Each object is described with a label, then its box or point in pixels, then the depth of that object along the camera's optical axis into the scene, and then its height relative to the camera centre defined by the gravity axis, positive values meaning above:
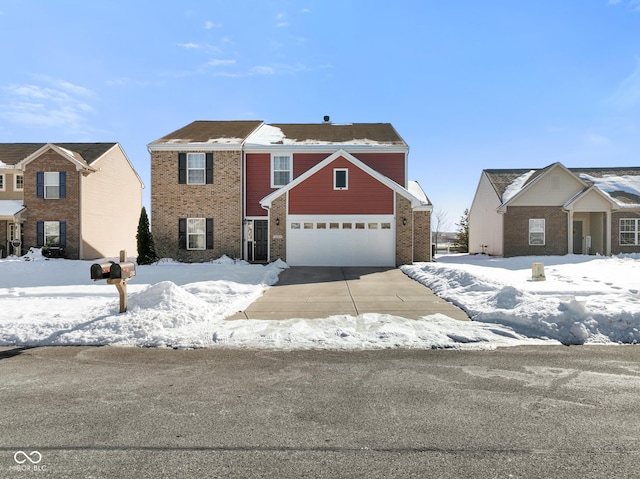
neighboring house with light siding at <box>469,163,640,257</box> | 24.70 +0.94
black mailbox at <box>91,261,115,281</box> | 7.58 -0.77
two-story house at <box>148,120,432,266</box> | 19.92 +1.57
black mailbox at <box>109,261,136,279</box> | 7.93 -0.81
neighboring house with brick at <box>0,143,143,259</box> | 24.64 +1.88
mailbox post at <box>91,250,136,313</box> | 7.66 -0.85
